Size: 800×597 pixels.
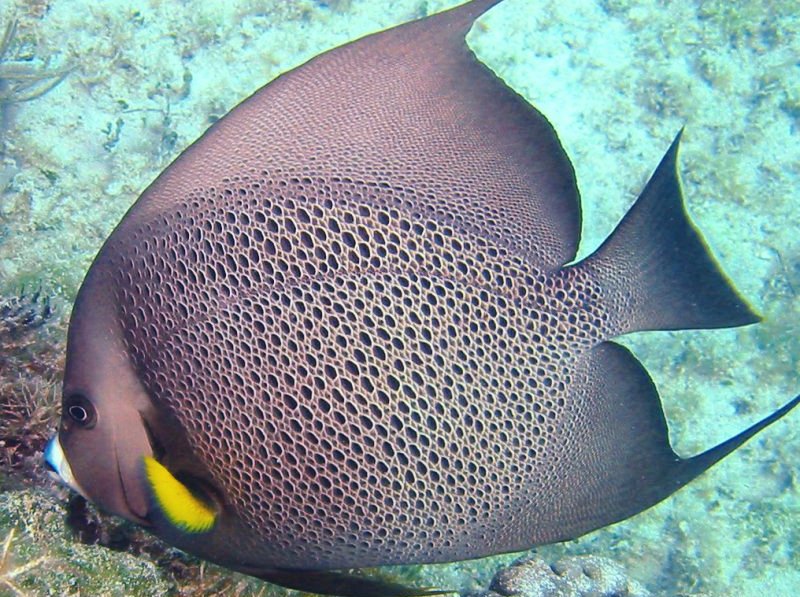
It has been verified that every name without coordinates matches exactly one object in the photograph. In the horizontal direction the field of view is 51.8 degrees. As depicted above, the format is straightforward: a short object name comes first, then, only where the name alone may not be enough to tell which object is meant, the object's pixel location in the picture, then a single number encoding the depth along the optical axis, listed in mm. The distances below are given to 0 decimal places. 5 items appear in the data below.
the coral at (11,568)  368
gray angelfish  370
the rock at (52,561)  374
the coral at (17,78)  938
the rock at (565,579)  632
